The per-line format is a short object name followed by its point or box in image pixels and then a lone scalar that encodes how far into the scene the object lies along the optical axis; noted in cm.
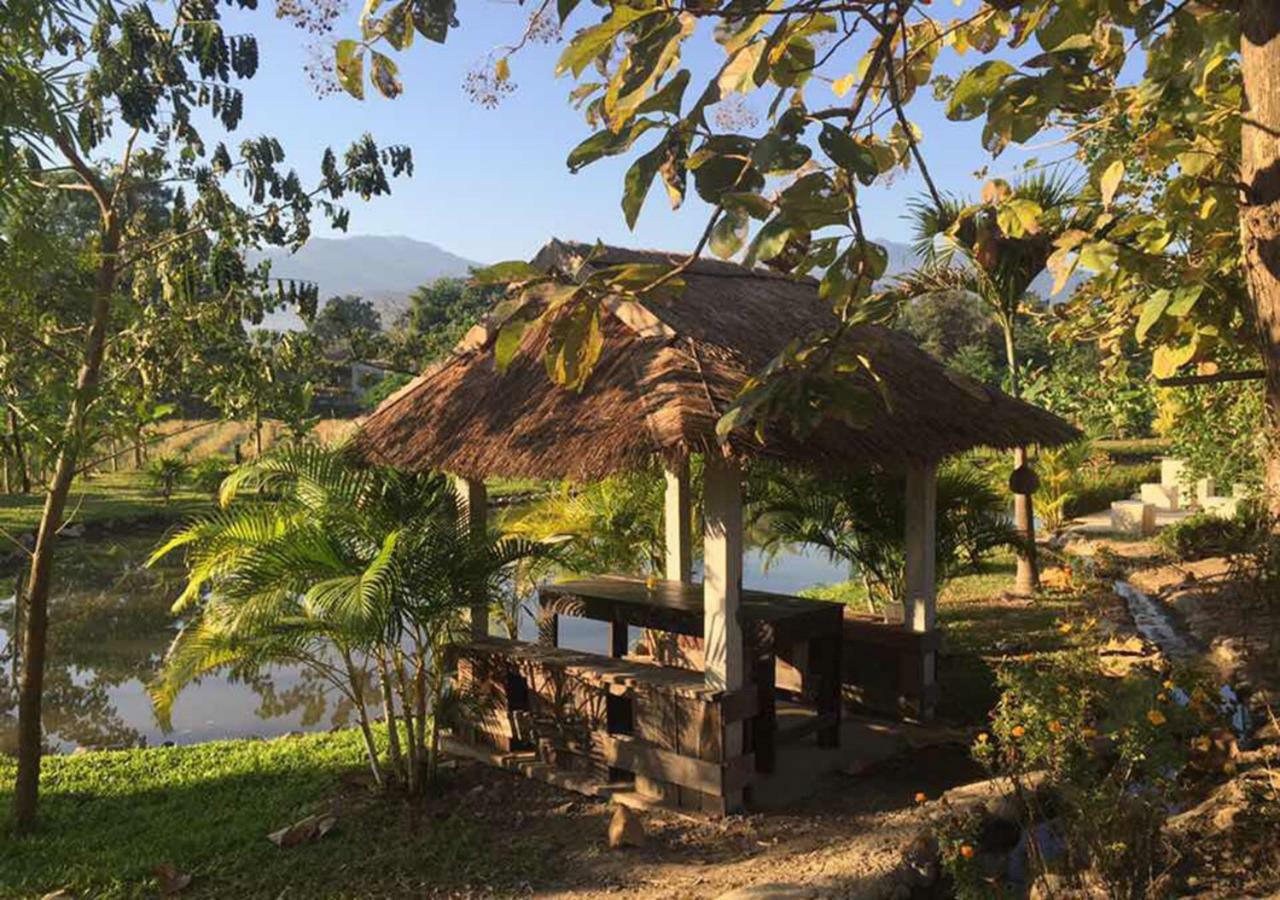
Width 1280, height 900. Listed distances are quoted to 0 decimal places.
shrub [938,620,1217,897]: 343
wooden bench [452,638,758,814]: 497
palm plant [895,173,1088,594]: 866
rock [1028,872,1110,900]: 336
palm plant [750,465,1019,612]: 773
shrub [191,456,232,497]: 1595
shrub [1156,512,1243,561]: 1049
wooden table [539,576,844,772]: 546
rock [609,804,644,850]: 465
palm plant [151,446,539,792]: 475
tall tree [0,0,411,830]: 484
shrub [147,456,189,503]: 2006
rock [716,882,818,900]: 369
